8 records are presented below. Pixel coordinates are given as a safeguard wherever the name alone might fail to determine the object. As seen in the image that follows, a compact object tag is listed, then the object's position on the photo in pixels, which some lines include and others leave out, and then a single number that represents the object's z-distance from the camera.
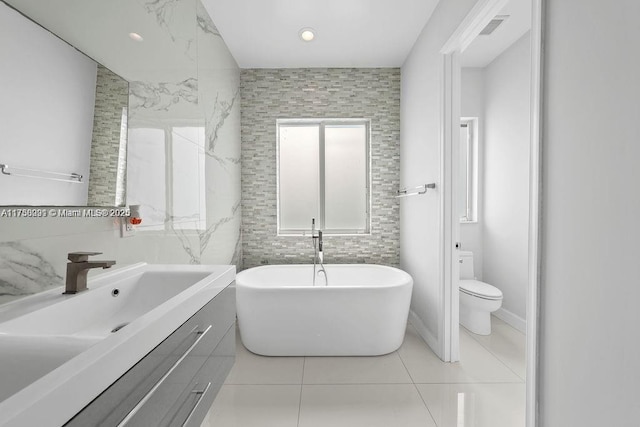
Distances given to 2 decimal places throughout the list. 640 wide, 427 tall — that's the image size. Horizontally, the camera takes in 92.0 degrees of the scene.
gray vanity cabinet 0.66
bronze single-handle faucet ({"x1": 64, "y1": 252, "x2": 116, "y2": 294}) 1.03
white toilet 2.73
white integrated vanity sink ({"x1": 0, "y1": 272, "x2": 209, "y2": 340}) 0.87
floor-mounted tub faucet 3.05
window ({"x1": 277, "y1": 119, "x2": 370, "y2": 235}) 3.54
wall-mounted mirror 0.92
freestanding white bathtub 2.38
